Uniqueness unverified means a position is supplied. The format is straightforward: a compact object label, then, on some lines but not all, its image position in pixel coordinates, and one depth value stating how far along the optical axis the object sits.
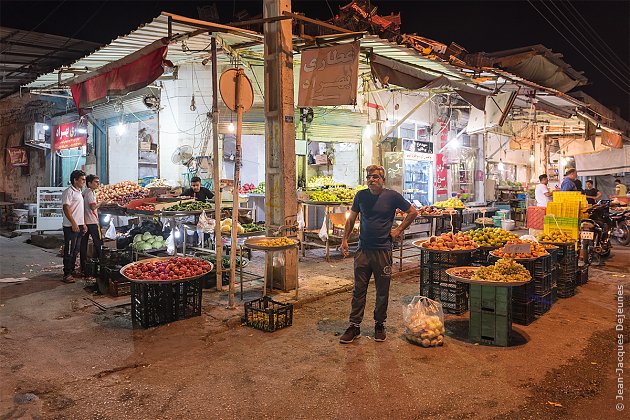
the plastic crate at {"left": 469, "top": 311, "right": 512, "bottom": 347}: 5.67
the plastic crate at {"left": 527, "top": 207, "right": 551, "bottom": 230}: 11.80
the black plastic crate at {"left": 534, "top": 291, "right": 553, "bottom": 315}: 6.87
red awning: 7.60
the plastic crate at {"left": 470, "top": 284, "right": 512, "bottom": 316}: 5.68
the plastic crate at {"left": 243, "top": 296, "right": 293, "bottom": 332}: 6.22
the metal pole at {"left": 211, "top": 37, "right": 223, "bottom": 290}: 7.32
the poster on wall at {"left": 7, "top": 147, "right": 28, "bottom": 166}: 20.47
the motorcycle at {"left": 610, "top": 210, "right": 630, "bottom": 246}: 14.61
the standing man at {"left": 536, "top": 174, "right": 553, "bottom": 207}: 14.27
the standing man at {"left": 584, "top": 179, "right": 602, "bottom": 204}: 15.80
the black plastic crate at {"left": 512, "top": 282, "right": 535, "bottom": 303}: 6.50
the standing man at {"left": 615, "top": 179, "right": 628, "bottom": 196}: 19.97
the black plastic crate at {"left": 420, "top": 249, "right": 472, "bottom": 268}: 7.36
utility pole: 7.96
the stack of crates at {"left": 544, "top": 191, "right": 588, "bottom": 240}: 9.40
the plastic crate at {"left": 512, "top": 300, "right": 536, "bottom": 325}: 6.52
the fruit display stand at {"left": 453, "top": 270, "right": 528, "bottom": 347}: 5.67
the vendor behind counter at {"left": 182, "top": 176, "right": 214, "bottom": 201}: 11.15
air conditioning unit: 18.42
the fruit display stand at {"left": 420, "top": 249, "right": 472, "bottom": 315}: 7.26
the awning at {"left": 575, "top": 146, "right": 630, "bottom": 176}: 23.67
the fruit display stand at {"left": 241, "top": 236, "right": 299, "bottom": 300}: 6.86
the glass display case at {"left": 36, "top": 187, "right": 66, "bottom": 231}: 16.05
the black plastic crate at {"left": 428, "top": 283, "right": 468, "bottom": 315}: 7.21
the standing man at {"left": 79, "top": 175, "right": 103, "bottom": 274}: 9.27
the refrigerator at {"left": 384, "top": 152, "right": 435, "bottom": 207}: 15.91
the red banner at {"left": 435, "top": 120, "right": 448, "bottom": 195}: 18.00
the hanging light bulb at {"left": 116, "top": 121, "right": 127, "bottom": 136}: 15.19
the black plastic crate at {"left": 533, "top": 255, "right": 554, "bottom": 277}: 6.84
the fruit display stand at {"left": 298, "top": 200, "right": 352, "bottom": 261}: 11.35
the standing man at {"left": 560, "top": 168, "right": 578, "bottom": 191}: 13.45
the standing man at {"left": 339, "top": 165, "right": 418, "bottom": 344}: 5.88
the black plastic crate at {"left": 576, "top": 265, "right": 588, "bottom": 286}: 9.13
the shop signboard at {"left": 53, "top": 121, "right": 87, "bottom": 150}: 16.28
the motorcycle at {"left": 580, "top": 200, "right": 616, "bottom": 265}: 10.42
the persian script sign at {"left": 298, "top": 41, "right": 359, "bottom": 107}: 7.80
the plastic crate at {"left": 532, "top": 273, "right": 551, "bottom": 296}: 6.84
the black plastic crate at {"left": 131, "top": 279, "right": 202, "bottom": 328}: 6.27
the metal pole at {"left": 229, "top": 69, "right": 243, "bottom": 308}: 6.80
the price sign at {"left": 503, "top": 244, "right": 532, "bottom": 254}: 6.02
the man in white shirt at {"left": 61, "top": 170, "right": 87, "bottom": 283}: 8.85
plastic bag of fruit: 5.64
